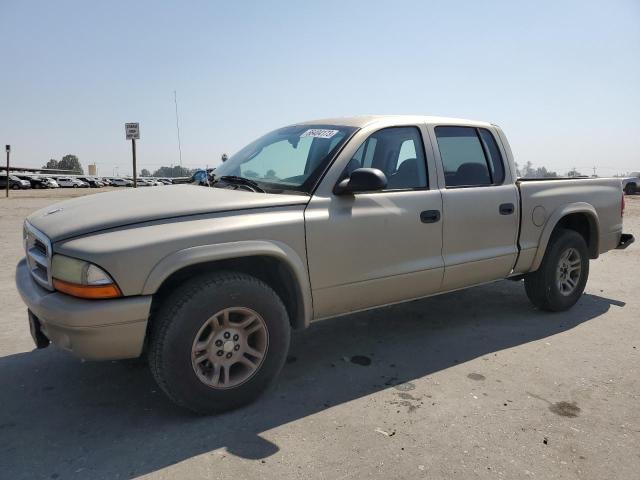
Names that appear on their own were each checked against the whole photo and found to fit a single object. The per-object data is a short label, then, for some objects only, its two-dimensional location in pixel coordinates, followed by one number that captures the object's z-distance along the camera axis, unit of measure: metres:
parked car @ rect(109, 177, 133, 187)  67.00
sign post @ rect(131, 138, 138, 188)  11.60
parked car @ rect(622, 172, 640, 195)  26.91
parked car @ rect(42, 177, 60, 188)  52.46
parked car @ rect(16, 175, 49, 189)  50.39
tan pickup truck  2.66
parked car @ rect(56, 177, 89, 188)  57.81
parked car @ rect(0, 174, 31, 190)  46.22
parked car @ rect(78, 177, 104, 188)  62.25
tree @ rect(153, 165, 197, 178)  116.22
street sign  11.53
